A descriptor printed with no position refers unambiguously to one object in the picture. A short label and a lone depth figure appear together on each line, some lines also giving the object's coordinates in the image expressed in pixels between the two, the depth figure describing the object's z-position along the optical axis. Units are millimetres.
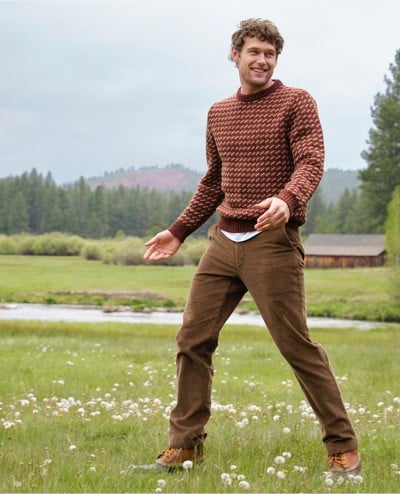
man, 5945
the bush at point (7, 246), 129000
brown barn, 121375
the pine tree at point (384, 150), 84875
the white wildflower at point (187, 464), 5938
